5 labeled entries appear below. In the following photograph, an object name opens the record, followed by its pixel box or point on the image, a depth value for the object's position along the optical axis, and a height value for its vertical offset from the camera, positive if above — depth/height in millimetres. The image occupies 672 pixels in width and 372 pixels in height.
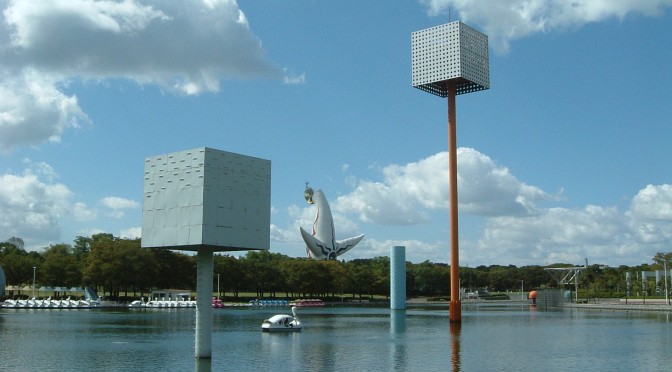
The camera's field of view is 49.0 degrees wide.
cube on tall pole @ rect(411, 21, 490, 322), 58562 +16785
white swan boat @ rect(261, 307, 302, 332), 49000 -3554
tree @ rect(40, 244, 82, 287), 106438 -94
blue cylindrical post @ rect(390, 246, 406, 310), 95062 -979
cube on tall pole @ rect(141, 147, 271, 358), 27906 +2480
